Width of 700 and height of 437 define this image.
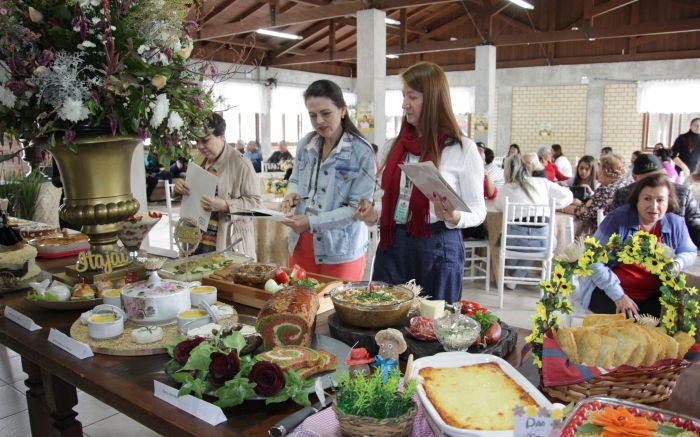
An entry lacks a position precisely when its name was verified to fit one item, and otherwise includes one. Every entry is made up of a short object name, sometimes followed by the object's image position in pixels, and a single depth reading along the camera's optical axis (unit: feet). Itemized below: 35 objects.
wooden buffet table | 3.45
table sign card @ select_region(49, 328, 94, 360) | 4.52
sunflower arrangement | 3.74
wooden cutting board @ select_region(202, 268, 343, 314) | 5.50
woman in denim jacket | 7.14
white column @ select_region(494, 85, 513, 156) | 50.01
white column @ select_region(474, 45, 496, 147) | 40.42
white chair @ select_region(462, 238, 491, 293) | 16.22
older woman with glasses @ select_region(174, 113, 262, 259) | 9.44
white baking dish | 2.92
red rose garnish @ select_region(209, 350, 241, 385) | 3.59
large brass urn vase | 5.75
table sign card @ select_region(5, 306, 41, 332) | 5.16
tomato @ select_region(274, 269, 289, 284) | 5.79
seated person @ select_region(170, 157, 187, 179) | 38.08
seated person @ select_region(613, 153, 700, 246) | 11.28
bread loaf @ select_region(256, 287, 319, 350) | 4.28
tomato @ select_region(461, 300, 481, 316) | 4.61
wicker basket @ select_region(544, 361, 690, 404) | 3.42
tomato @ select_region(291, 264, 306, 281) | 5.91
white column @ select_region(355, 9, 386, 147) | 29.35
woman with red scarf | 6.43
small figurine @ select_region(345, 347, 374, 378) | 3.59
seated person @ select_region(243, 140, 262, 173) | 41.63
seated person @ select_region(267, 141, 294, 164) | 41.52
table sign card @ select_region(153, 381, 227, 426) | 3.41
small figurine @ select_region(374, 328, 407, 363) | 4.02
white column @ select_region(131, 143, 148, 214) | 13.66
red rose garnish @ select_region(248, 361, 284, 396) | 3.49
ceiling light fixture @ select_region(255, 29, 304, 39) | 37.12
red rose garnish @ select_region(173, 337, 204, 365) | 3.94
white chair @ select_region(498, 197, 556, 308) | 14.53
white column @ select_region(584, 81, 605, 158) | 45.70
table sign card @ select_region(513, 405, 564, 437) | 2.62
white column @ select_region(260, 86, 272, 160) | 51.70
